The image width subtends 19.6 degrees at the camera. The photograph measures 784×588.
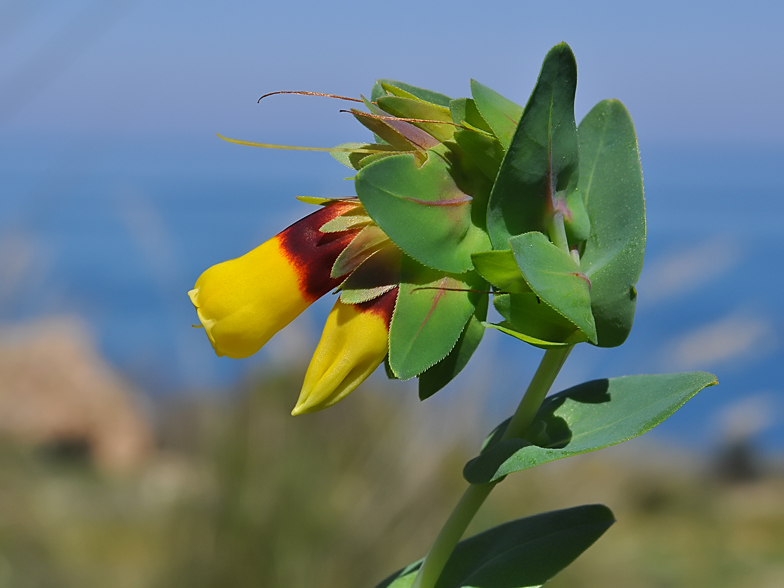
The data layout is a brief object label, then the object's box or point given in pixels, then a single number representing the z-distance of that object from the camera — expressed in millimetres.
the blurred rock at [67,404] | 2528
